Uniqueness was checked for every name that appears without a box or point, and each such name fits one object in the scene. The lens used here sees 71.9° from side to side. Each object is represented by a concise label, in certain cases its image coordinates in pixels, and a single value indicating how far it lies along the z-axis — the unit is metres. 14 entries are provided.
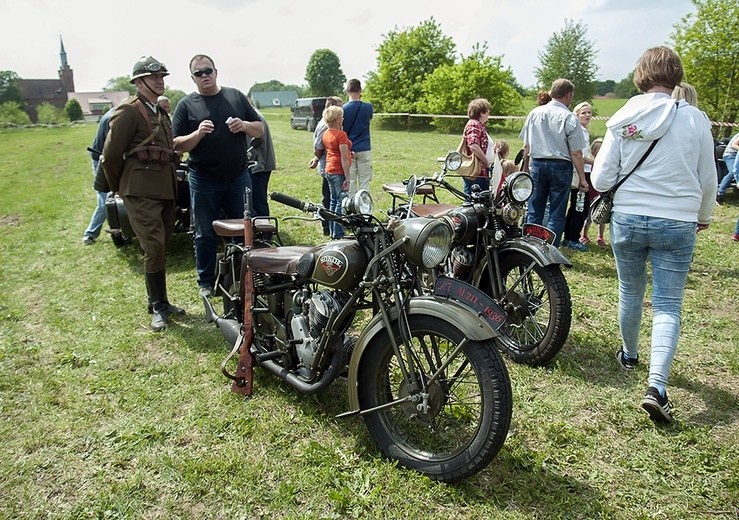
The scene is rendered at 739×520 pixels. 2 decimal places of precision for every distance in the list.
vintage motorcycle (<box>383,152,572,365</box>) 3.48
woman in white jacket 2.95
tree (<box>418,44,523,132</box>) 24.66
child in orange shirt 6.47
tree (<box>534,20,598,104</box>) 33.22
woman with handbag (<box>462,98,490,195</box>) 5.84
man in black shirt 4.43
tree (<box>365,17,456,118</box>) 30.95
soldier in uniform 4.14
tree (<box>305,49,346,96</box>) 90.69
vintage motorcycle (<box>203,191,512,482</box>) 2.29
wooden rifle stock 3.27
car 28.94
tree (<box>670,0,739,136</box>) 17.50
